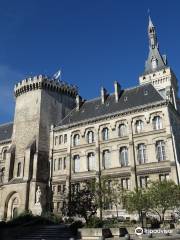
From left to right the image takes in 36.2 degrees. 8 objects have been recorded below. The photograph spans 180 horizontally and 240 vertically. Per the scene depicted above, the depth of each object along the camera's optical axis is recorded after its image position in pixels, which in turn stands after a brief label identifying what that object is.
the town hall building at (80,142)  33.78
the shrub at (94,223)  22.70
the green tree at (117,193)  29.14
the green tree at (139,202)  24.30
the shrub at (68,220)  29.81
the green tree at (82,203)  25.14
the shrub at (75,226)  23.09
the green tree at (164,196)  23.88
